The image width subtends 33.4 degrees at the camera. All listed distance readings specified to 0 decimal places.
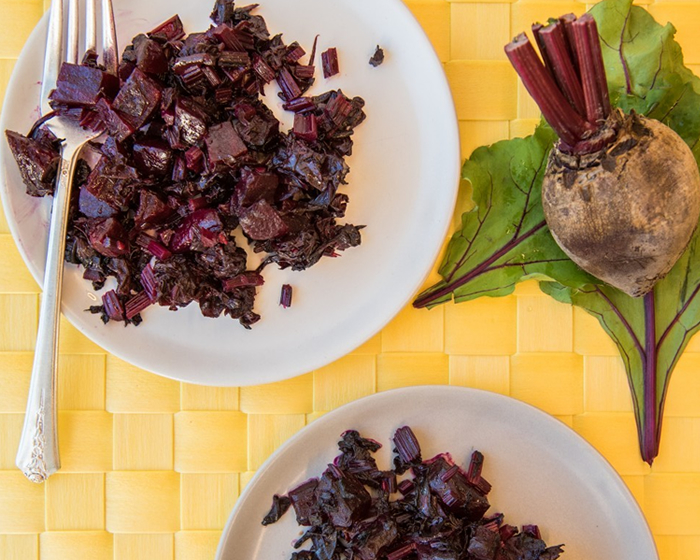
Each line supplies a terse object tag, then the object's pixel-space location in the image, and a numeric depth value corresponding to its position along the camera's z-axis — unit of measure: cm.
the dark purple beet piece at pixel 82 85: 40
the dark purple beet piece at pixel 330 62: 41
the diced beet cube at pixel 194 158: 40
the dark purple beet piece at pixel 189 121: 40
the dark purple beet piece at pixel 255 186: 40
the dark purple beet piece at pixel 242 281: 41
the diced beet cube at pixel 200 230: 40
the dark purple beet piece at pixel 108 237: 40
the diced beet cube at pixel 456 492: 42
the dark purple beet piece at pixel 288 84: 41
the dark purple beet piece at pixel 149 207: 40
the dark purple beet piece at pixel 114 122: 40
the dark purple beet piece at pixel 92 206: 40
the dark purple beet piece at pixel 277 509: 43
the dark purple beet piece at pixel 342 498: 41
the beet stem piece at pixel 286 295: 42
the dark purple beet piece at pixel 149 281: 41
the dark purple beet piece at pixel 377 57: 41
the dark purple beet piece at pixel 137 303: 42
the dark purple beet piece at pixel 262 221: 40
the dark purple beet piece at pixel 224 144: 40
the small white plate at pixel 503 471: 43
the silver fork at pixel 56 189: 41
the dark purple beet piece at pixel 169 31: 41
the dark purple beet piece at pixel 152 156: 40
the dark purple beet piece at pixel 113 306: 42
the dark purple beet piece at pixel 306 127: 40
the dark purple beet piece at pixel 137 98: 39
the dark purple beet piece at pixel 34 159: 40
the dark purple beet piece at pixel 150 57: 40
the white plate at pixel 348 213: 41
